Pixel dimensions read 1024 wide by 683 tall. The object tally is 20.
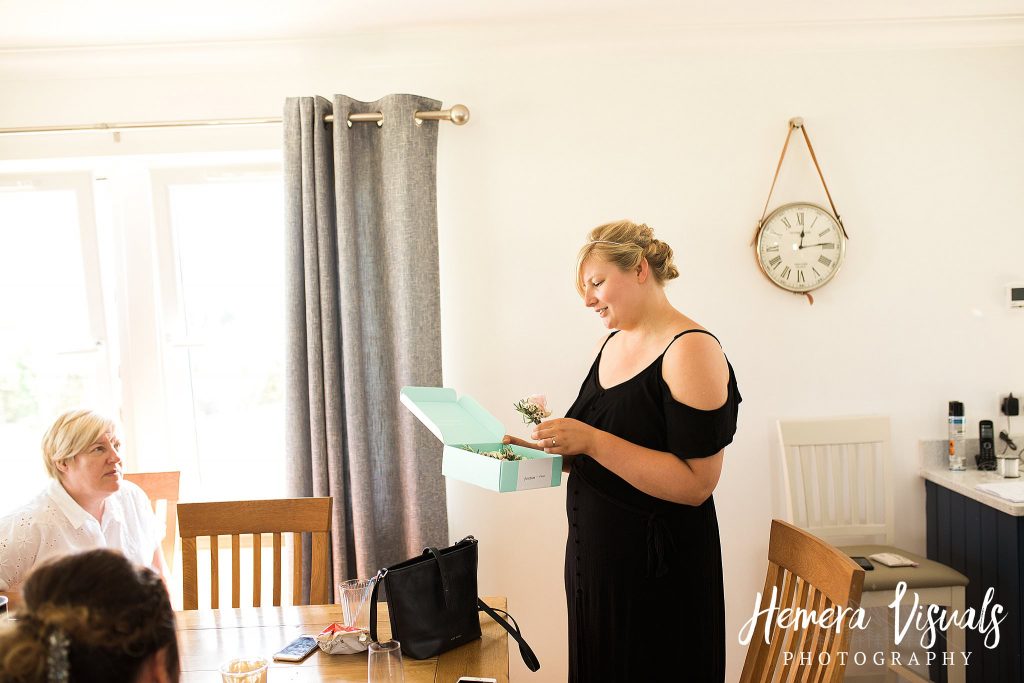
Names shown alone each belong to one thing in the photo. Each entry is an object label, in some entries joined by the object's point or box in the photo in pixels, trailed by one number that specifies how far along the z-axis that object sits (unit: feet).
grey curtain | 8.51
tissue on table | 5.12
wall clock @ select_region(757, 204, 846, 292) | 9.02
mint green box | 5.63
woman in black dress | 5.38
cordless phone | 8.97
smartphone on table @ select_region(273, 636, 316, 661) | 5.07
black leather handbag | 4.98
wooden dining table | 4.89
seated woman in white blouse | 6.13
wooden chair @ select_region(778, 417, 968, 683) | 8.95
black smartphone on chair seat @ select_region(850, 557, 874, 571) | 8.00
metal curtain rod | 8.59
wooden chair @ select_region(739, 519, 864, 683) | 4.45
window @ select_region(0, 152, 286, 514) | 9.39
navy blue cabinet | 7.78
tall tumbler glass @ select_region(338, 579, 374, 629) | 5.36
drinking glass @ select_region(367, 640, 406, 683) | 4.17
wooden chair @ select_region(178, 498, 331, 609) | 6.75
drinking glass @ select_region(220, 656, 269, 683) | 4.15
